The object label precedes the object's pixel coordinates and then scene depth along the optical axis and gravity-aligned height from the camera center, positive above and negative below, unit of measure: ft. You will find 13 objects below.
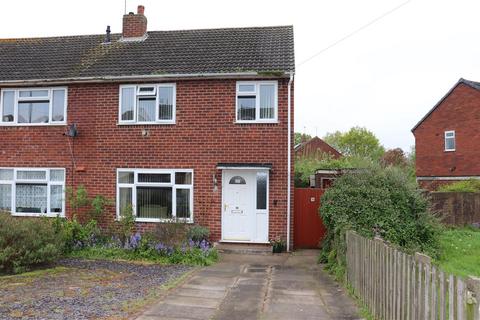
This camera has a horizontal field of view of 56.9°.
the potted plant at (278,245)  40.19 -5.13
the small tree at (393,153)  127.54 +11.83
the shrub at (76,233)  37.62 -4.10
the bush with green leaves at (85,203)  42.50 -1.56
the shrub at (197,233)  40.09 -4.09
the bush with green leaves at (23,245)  30.30 -4.14
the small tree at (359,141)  197.67 +21.74
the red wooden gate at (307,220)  42.70 -3.01
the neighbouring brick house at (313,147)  131.03 +13.79
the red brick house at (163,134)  41.93 +5.25
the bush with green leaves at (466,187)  60.71 +0.45
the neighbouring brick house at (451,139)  87.04 +10.72
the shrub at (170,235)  37.40 -4.01
